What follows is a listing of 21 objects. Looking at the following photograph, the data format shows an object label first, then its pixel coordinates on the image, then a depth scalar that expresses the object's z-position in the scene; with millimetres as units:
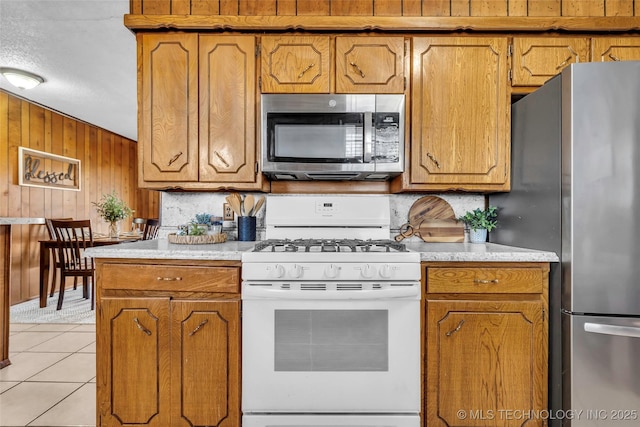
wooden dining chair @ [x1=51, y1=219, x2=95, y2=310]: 3879
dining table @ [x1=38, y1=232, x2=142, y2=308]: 3932
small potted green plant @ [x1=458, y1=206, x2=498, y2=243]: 2172
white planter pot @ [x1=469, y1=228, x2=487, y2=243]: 2211
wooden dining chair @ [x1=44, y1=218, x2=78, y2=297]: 4004
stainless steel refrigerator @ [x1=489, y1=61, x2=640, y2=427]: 1488
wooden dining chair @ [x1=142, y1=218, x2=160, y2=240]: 4491
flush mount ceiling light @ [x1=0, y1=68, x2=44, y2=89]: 3451
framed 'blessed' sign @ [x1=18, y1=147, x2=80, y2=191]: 4371
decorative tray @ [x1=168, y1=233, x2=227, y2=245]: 1966
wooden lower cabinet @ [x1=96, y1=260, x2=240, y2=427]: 1646
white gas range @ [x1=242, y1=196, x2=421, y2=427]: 1620
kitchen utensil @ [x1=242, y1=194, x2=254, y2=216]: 2156
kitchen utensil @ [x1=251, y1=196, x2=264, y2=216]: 2182
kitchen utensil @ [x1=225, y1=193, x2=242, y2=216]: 2166
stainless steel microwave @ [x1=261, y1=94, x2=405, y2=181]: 1979
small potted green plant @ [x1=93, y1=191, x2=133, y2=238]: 4486
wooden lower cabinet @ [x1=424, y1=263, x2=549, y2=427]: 1641
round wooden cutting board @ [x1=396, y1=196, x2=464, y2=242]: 2229
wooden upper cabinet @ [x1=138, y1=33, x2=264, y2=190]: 1998
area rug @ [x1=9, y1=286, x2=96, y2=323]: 3533
